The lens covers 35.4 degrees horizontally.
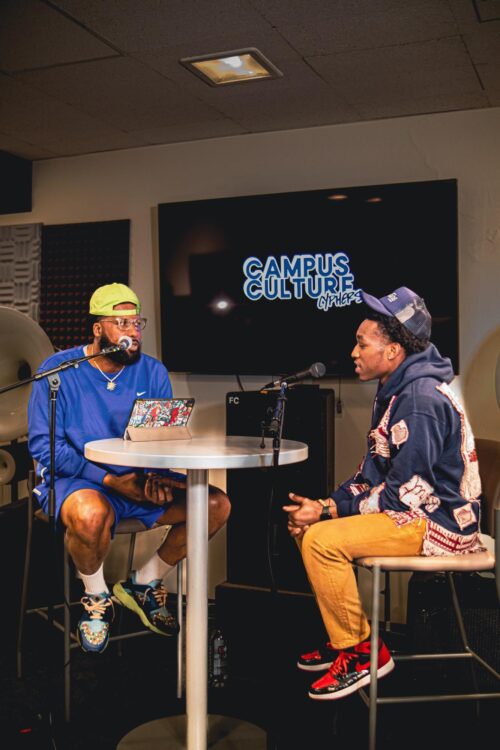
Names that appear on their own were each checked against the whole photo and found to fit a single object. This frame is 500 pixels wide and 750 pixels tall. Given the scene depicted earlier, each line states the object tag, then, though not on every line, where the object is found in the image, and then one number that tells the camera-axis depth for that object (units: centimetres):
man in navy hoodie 257
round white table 252
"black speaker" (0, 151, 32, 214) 495
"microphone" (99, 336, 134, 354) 274
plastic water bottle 315
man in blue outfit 289
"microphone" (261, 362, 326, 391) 246
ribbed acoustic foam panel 511
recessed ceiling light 333
